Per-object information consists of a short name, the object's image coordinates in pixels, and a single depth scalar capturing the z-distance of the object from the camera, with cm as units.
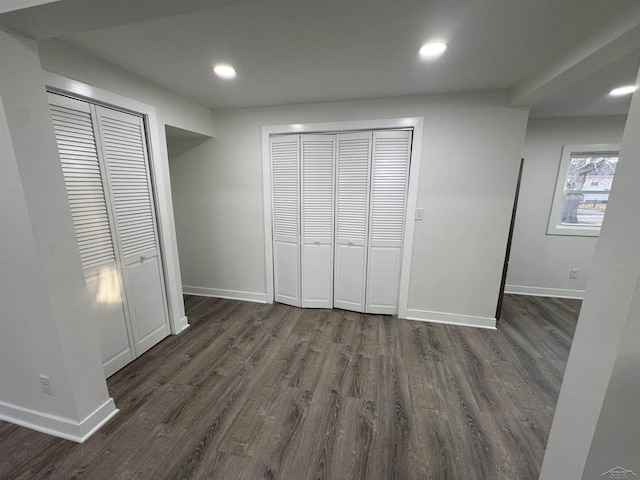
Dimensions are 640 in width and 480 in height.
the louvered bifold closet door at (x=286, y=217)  280
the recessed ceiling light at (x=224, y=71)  183
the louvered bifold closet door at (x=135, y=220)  188
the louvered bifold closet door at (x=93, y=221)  160
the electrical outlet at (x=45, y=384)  142
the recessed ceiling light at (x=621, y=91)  205
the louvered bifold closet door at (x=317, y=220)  272
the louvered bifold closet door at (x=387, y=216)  255
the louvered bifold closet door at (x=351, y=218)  264
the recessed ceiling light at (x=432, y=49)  152
